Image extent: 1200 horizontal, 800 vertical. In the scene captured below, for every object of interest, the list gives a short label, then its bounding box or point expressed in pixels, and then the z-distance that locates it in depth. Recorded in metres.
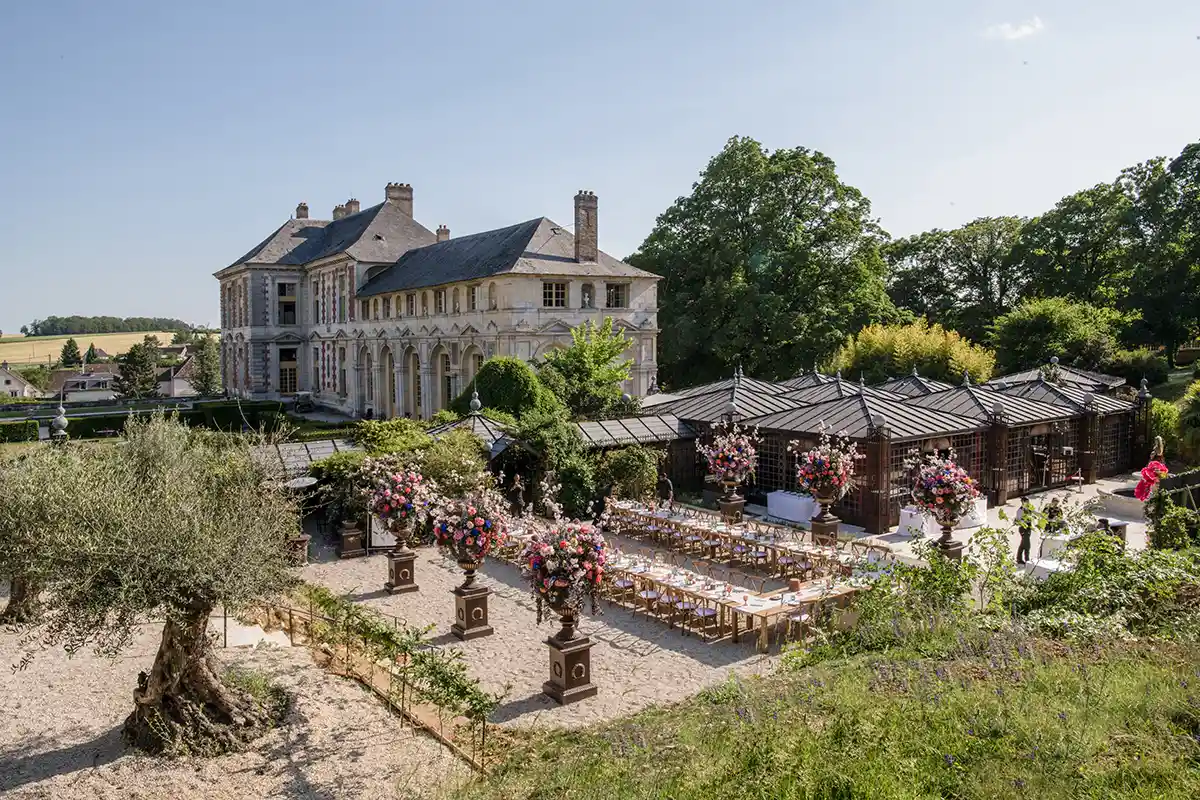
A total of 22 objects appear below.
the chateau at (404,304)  34.66
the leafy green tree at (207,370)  67.00
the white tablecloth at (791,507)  18.55
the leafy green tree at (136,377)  54.84
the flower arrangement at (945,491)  13.19
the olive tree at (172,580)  7.01
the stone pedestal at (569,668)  9.48
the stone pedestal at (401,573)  13.91
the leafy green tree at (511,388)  23.50
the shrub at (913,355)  31.91
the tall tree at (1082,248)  39.84
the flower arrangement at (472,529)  11.20
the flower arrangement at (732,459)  17.36
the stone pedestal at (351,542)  16.42
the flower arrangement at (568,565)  9.23
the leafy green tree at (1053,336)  32.81
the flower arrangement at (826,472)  15.62
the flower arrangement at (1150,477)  13.48
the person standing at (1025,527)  10.45
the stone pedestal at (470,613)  11.56
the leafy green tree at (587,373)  25.72
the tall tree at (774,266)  37.00
